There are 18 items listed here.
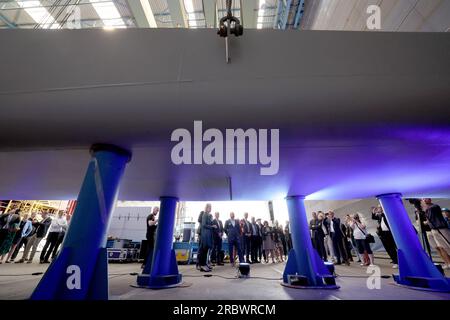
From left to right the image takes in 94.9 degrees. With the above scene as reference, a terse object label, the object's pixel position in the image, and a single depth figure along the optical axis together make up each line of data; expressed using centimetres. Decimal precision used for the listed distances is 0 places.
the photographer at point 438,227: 443
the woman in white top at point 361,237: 602
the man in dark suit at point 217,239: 683
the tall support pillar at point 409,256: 313
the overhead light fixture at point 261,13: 826
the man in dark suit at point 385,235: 560
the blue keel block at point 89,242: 141
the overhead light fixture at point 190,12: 839
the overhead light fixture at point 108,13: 815
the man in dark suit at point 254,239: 750
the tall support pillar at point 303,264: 325
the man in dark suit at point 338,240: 666
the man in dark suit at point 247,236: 737
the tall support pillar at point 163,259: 331
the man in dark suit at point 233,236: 646
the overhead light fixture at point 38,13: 789
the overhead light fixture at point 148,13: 740
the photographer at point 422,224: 565
